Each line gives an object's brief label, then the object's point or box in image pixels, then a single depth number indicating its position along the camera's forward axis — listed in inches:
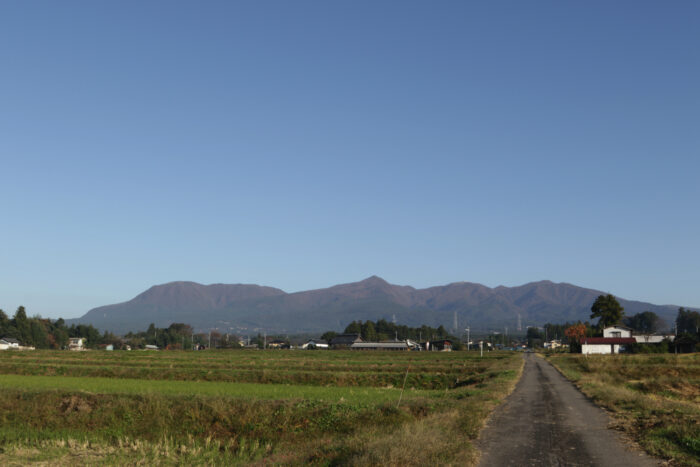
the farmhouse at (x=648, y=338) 5844.0
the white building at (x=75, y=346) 7628.0
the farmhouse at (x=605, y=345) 4669.5
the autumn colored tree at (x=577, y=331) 6424.2
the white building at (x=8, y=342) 6383.4
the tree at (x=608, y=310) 5531.5
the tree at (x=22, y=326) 7180.1
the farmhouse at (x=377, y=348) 7717.0
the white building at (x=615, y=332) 5162.4
